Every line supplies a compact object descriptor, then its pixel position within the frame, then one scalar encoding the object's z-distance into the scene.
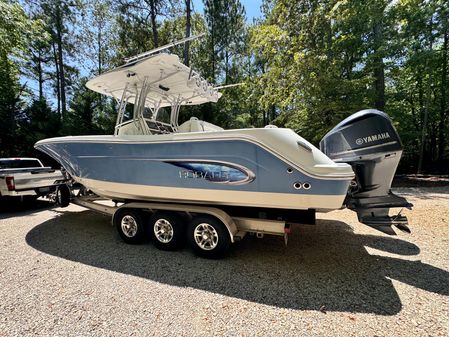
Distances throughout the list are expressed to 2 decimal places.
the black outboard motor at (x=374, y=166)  3.58
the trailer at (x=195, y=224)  3.51
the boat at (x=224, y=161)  3.13
